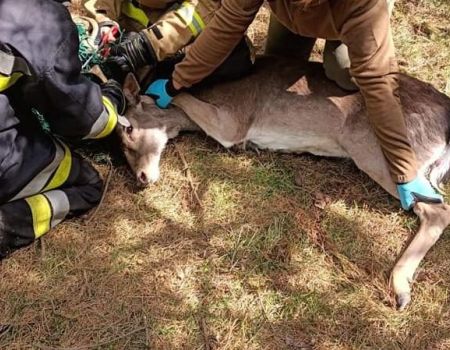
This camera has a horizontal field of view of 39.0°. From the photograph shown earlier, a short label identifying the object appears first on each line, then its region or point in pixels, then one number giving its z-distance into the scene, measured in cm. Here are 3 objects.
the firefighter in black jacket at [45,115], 321
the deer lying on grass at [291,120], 427
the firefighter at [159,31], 436
